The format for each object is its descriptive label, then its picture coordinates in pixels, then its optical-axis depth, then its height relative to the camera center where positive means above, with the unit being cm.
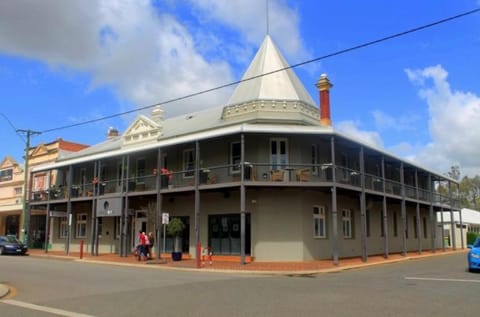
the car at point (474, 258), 1880 -94
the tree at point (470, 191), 8994 +766
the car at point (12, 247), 3278 -95
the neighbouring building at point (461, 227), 4469 +76
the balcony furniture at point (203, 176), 2666 +306
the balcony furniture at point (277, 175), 2448 +285
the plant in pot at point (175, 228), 2509 +24
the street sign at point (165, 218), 2403 +69
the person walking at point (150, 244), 2692 -60
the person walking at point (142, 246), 2598 -69
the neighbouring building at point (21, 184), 4250 +441
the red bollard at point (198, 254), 2192 -94
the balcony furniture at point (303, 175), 2486 +291
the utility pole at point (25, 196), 3666 +257
